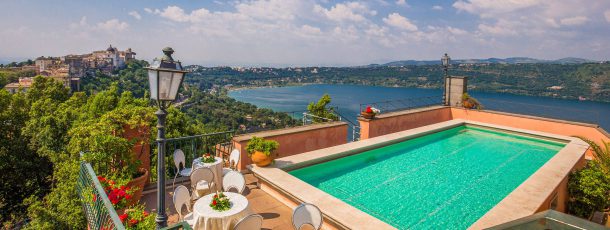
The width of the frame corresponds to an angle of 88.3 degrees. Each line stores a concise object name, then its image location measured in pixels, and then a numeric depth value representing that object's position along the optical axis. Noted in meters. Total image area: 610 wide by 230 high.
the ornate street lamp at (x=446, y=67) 13.71
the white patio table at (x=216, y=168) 5.63
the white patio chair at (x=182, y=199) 4.35
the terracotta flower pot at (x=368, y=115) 10.10
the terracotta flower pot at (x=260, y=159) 6.63
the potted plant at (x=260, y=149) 6.61
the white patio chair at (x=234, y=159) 6.34
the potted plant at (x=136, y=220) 3.01
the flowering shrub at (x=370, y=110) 10.07
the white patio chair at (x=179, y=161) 5.92
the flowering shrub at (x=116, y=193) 3.90
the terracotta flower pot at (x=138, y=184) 5.34
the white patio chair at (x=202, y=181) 5.12
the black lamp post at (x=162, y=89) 3.12
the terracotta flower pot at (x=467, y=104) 13.64
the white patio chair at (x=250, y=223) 3.62
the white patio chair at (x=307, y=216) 3.99
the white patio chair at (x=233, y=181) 5.18
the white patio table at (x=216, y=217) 3.94
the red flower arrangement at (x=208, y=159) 5.75
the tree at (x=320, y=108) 13.35
